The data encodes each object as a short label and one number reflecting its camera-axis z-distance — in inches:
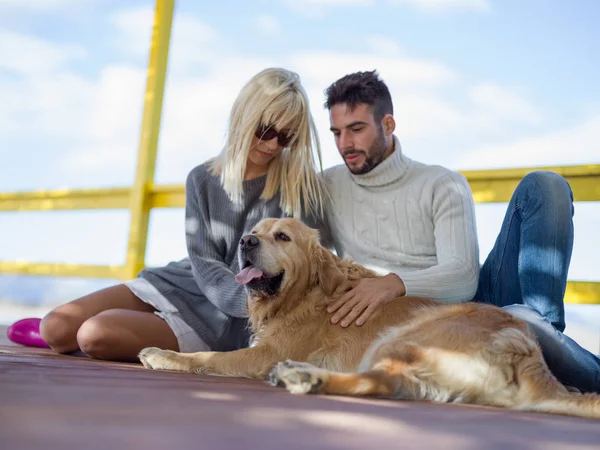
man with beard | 88.0
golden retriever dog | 64.8
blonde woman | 110.1
